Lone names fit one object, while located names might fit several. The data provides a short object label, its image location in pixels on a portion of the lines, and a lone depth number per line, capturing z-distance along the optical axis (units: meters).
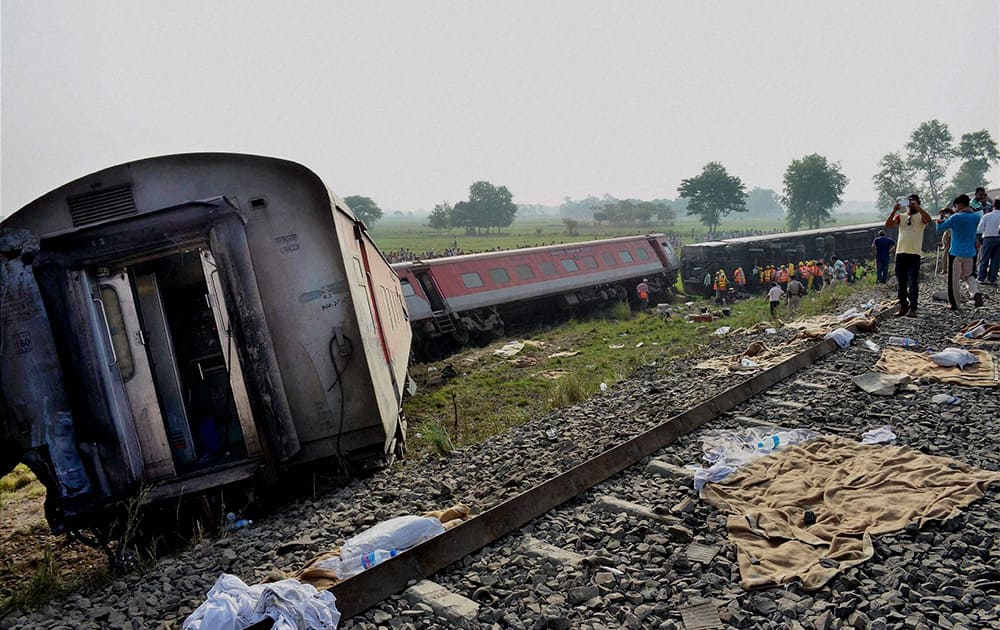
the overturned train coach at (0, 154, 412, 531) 4.82
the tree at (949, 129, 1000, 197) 74.38
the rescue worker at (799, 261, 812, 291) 20.67
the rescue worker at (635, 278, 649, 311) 20.47
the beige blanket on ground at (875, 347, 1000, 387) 5.82
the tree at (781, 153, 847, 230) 77.62
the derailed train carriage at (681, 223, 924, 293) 22.78
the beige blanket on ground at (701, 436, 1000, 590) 3.04
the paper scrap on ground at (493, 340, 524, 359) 13.46
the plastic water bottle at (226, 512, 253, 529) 4.75
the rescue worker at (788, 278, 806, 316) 14.44
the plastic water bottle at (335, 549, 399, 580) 3.53
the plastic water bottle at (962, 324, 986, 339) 7.62
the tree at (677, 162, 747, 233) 81.00
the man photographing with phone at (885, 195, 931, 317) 8.84
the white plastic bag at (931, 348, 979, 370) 6.28
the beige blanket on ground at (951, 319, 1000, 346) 7.31
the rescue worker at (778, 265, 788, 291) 20.53
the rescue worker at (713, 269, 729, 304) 20.33
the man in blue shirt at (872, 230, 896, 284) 14.26
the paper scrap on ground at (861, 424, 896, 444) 4.58
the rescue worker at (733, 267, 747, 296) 22.05
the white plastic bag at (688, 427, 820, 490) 4.15
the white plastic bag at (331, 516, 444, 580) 3.58
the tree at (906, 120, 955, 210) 77.94
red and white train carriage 14.99
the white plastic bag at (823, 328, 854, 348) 8.02
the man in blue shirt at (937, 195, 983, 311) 9.28
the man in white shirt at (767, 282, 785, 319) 14.92
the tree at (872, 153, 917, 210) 79.88
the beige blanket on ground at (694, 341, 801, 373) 7.85
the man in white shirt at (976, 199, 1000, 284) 10.90
